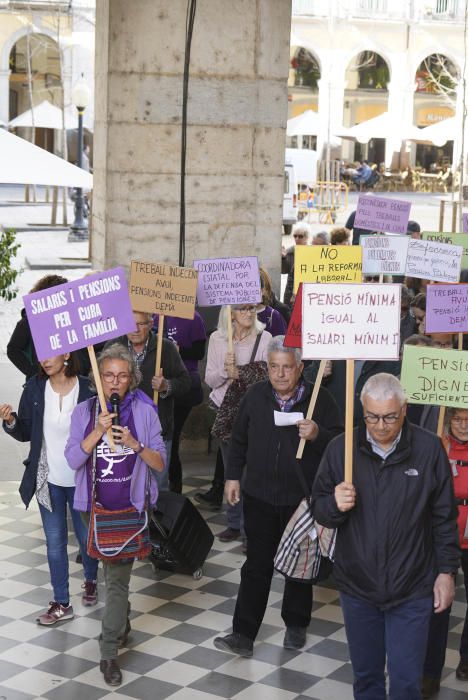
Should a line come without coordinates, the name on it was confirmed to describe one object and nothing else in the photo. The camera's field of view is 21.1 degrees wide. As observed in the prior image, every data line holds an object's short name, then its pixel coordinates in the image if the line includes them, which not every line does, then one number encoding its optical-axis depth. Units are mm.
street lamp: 28359
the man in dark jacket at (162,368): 8234
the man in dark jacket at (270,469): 6707
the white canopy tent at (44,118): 36281
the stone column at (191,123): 10539
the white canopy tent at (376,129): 42969
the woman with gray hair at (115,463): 6461
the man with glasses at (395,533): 5297
